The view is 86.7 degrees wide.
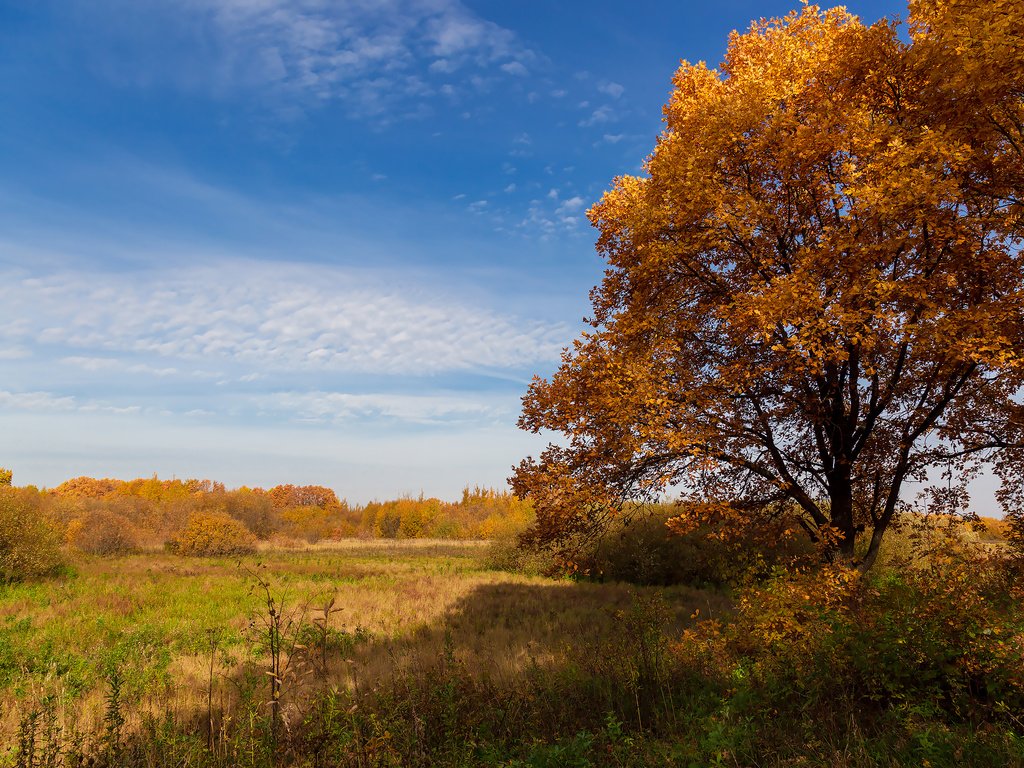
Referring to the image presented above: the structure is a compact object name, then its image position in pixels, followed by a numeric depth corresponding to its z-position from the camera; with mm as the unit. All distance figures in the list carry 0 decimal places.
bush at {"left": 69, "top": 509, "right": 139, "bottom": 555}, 42281
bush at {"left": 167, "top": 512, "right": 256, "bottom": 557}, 41344
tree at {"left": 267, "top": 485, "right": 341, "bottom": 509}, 134375
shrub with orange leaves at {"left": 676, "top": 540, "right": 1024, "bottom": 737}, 5594
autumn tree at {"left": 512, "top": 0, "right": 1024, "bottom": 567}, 7828
